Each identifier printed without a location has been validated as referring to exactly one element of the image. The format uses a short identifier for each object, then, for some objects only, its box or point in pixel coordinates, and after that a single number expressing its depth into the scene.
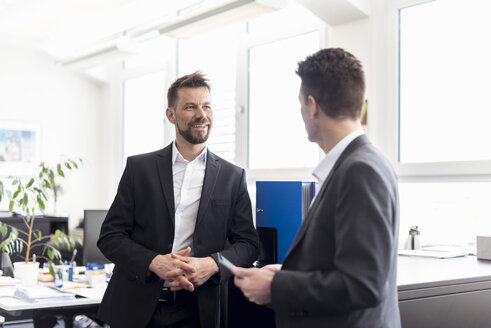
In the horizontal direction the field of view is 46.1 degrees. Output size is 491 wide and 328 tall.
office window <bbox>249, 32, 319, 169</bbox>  4.99
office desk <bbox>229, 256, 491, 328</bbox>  1.95
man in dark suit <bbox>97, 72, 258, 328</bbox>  2.21
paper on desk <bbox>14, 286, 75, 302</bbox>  2.95
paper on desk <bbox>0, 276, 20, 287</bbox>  3.36
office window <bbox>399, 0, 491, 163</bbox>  3.71
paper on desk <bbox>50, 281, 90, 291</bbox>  3.30
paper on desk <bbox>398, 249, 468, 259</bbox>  2.71
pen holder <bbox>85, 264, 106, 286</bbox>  3.41
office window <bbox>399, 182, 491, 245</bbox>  3.76
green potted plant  3.38
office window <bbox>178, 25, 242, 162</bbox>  5.63
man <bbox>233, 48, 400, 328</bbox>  1.28
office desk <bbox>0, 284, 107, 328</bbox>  2.85
